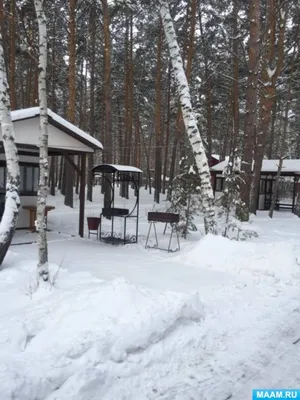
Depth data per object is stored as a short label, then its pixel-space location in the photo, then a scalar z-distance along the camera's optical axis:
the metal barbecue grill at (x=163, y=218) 8.88
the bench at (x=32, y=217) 11.15
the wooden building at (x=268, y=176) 21.38
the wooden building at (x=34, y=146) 9.06
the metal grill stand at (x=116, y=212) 9.81
